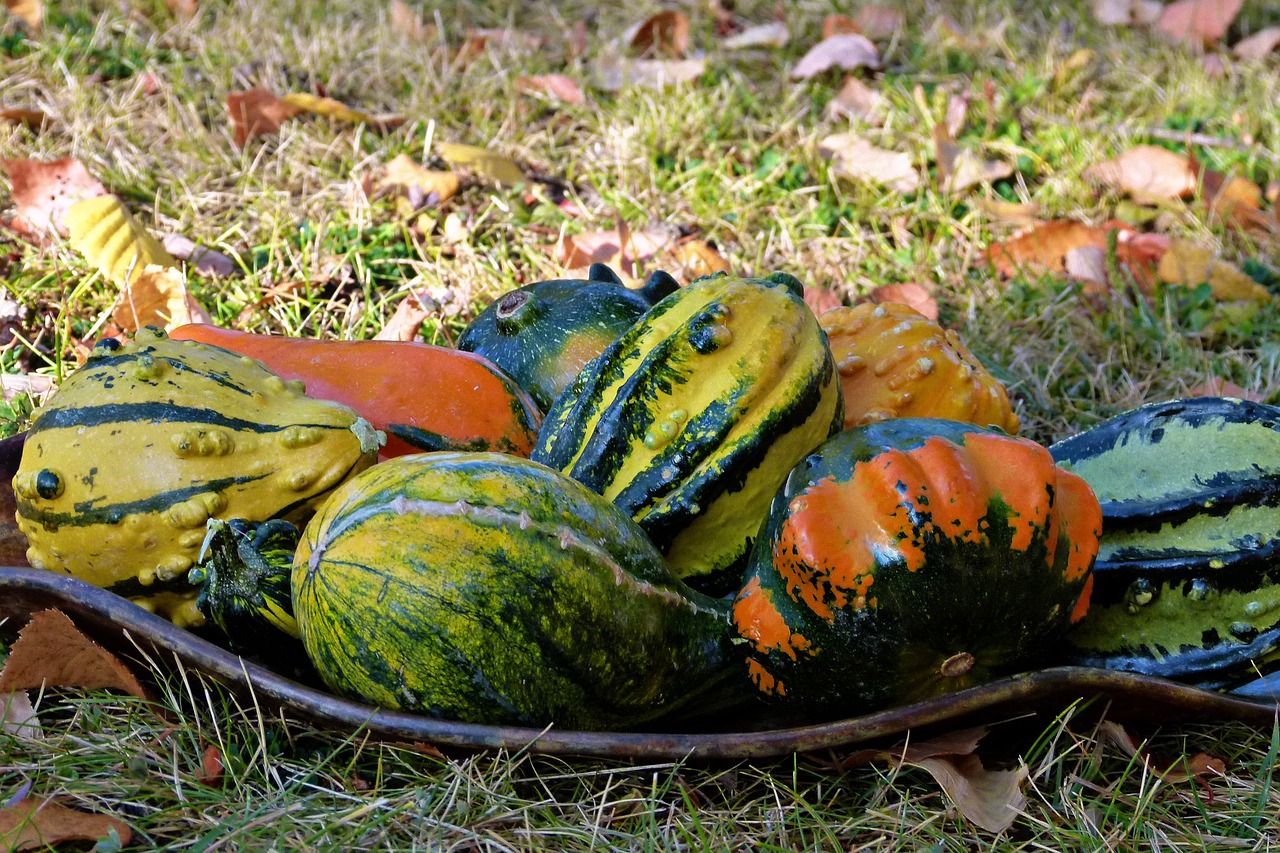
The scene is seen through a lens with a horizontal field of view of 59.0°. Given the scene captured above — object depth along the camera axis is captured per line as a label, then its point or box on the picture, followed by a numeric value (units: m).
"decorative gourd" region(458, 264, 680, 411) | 2.65
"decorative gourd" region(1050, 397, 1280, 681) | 2.12
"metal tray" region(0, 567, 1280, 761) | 1.79
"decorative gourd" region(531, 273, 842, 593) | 2.09
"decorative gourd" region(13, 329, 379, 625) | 2.00
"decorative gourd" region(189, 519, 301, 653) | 1.94
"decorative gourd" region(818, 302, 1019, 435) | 2.41
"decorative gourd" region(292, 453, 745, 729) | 1.78
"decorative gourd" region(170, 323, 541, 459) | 2.37
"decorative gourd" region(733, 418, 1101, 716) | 1.83
